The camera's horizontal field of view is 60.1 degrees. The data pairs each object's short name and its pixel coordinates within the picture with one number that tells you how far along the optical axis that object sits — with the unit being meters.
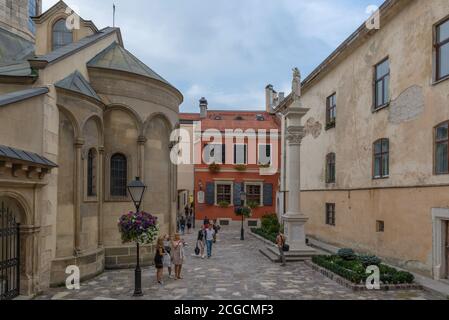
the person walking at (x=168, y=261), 14.42
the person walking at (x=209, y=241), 19.06
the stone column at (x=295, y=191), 18.92
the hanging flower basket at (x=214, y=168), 36.50
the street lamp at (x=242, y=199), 27.38
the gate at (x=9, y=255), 10.50
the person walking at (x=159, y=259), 13.29
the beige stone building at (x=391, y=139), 13.45
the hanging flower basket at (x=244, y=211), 28.51
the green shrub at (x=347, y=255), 15.36
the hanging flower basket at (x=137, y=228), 11.71
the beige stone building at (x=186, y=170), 38.19
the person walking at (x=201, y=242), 19.23
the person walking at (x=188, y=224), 31.11
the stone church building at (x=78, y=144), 11.16
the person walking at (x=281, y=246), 17.08
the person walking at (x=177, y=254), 14.09
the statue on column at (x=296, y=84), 20.30
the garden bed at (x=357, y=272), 12.33
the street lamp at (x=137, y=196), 11.83
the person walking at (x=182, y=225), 29.51
